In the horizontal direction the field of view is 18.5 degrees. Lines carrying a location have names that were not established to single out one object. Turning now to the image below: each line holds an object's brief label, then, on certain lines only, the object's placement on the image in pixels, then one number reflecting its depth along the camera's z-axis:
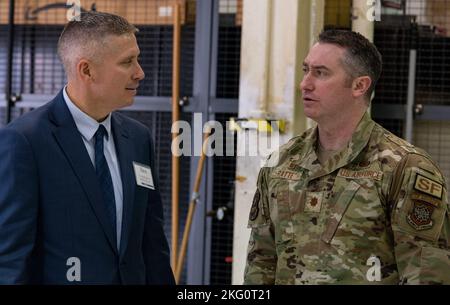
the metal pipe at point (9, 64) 9.81
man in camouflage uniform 4.42
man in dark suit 4.36
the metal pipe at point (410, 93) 8.87
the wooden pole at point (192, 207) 8.98
